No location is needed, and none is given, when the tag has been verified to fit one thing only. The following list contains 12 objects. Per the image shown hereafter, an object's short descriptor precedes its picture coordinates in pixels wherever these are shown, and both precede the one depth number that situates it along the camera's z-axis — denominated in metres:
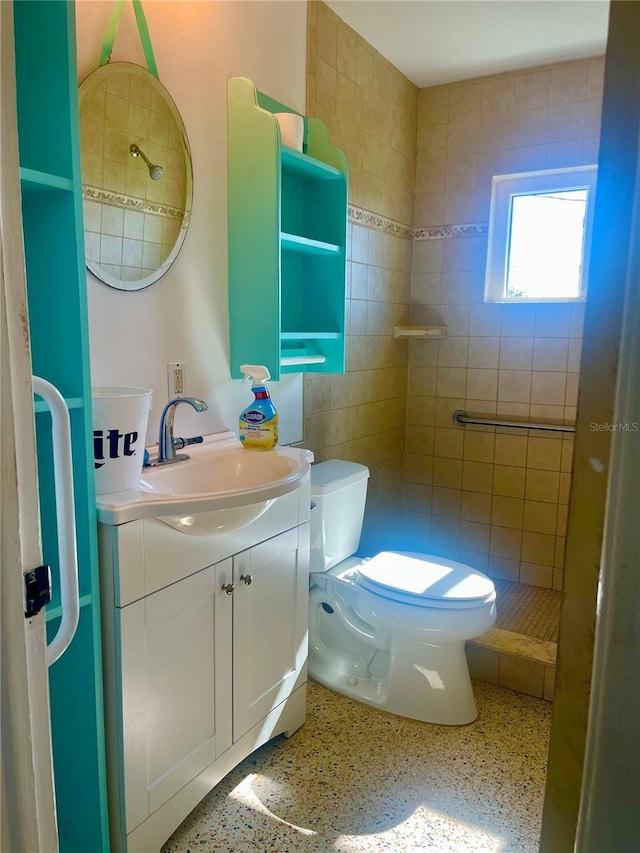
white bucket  1.27
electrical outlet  1.74
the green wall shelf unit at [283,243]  1.81
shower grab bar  2.73
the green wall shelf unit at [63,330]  1.10
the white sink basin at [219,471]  1.58
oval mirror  1.45
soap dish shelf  2.90
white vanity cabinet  1.28
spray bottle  1.82
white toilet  1.93
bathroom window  2.70
